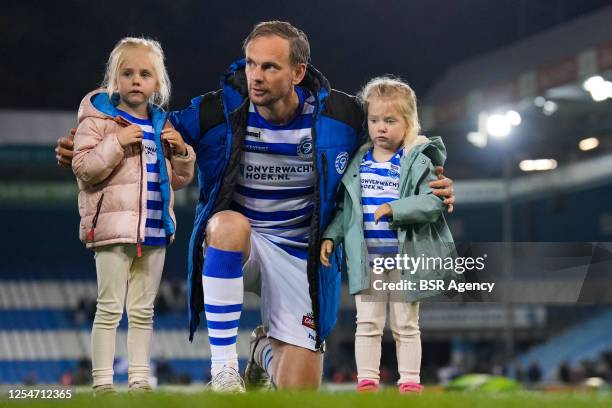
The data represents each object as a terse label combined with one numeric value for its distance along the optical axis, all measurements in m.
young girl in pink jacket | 7.52
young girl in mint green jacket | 7.98
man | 7.70
